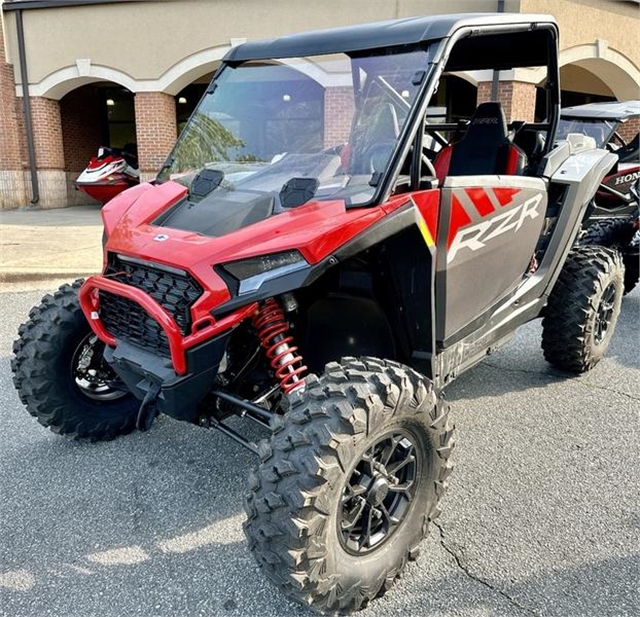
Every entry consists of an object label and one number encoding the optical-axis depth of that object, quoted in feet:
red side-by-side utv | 6.84
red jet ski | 45.55
